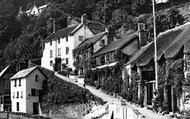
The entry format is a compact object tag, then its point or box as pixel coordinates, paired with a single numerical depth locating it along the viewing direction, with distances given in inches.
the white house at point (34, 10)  4893.7
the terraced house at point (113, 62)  1765.5
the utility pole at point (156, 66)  1272.1
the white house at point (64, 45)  2465.6
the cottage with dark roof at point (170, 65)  1175.0
